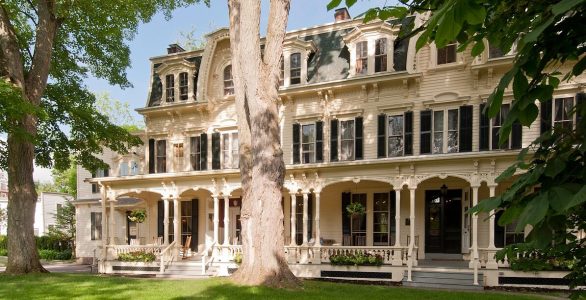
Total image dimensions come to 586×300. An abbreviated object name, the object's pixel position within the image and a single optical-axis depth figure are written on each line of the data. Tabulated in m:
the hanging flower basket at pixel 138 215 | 19.00
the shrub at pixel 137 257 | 17.56
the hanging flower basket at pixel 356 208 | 15.83
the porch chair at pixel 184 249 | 18.75
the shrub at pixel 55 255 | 29.61
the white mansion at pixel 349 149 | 14.44
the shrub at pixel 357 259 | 14.51
